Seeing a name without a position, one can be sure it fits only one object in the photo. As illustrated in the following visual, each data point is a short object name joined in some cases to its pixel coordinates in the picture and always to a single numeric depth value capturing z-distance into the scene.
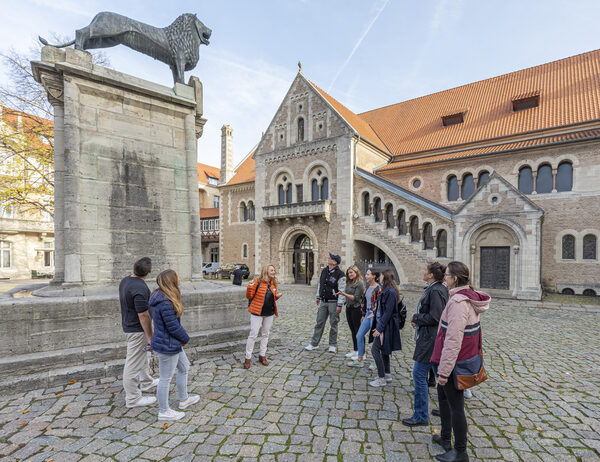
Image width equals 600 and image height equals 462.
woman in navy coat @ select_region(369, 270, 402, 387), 4.31
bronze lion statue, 5.10
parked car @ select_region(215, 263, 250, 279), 25.67
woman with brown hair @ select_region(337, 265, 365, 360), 5.62
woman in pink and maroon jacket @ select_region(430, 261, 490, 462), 2.72
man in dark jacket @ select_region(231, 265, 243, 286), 13.19
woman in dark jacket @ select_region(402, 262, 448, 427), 3.41
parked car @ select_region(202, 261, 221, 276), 27.62
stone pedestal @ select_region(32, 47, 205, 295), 4.88
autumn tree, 14.16
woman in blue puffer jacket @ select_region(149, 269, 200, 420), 3.29
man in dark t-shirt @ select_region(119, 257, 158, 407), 3.59
